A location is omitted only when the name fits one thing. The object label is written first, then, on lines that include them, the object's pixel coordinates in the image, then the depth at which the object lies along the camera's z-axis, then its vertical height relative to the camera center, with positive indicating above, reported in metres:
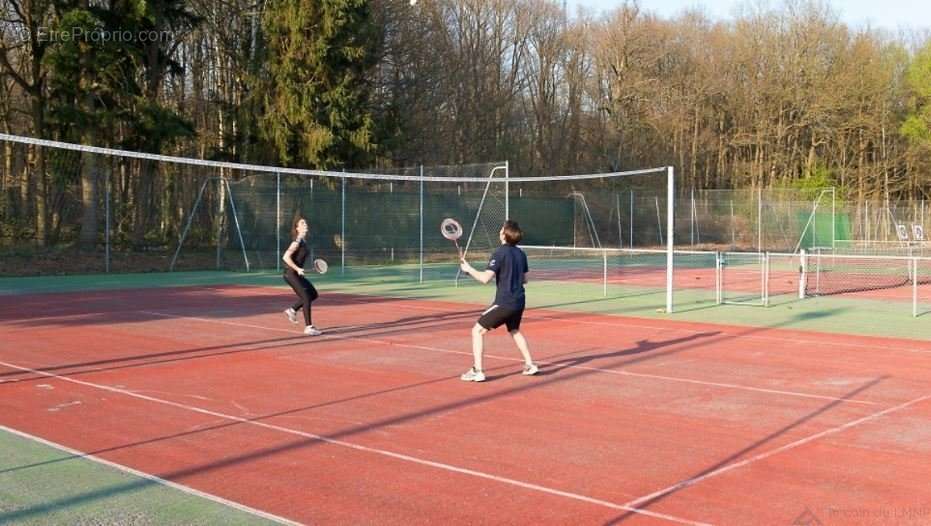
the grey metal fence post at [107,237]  30.41 +0.08
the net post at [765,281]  20.37 -0.94
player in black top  15.77 -0.63
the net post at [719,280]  21.19 -0.95
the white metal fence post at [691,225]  48.19 +0.67
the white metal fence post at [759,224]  46.54 +0.70
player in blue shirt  11.02 -0.51
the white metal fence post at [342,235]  32.97 +0.14
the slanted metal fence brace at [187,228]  32.53 +0.39
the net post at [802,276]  21.47 -0.87
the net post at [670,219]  18.64 +0.39
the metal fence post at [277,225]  32.78 +0.49
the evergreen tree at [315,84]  39.81 +6.58
